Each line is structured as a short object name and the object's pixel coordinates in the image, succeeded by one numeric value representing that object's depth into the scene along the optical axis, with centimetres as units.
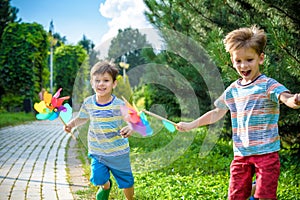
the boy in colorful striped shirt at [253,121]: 228
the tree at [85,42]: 4412
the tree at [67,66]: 2123
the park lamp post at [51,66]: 1915
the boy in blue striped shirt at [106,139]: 300
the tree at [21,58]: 1552
